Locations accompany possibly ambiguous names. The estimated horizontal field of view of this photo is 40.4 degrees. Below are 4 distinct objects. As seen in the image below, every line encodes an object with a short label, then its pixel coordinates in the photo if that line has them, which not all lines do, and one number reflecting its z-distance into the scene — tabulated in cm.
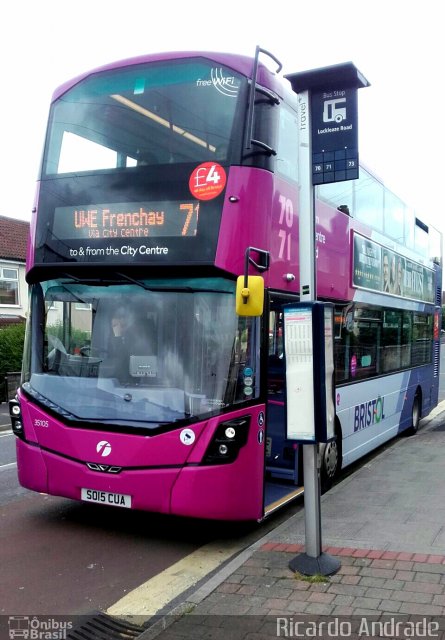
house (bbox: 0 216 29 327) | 2466
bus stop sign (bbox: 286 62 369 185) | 470
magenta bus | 537
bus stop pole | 464
